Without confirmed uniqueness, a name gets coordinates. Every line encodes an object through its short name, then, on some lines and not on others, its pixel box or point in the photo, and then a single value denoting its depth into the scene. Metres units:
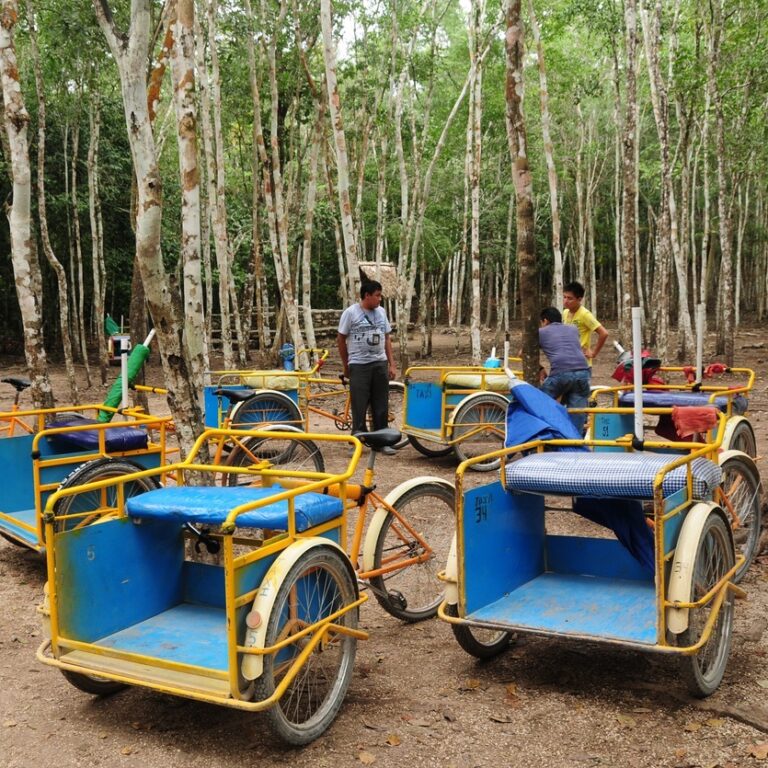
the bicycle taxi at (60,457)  5.44
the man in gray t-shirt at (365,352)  8.13
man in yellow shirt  8.38
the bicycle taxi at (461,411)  8.67
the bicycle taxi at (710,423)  4.80
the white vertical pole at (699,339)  6.09
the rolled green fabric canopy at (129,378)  6.32
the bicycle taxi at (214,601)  3.05
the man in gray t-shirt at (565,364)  7.75
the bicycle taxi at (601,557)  3.45
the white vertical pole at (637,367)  3.66
